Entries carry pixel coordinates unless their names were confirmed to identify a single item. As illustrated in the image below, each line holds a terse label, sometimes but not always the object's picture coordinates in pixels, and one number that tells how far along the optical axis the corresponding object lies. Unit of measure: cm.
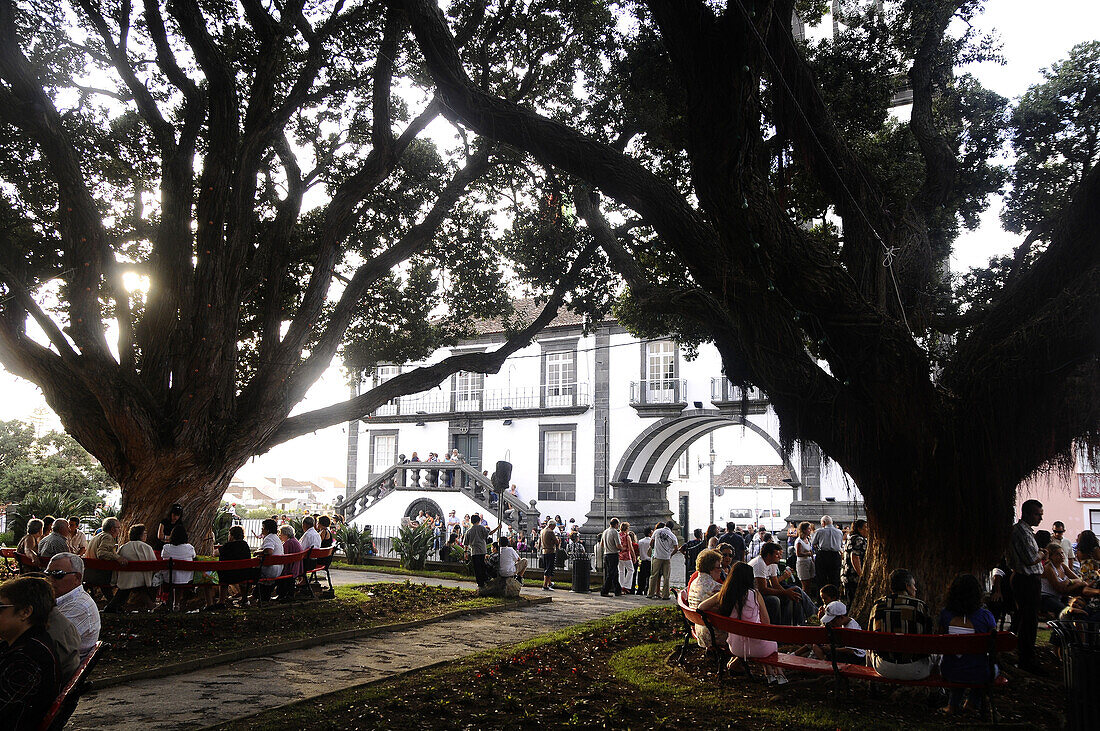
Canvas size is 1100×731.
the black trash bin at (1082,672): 426
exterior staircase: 2659
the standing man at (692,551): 1485
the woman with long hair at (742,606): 624
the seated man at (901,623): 549
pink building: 2767
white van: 3916
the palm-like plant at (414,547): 1767
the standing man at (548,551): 1523
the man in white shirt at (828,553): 1119
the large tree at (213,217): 1019
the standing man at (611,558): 1420
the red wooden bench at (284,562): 1011
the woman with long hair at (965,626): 532
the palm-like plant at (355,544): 2000
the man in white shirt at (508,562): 1251
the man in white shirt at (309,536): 1152
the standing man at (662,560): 1334
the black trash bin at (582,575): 1494
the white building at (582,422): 2600
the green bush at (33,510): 1633
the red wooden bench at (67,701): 355
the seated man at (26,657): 339
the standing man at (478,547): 1298
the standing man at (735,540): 1231
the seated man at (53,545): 925
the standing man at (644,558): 1442
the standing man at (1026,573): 716
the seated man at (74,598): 454
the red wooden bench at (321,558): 1128
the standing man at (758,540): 1394
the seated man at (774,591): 754
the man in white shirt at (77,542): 1030
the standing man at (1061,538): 997
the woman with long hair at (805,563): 1114
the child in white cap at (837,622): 614
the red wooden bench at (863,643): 516
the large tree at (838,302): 632
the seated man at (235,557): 968
